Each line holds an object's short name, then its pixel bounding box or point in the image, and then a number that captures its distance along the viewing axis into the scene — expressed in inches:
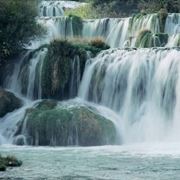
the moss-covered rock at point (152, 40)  1903.3
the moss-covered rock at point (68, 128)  1460.4
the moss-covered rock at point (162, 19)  2068.2
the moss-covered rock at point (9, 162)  1080.8
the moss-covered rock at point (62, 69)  1720.0
